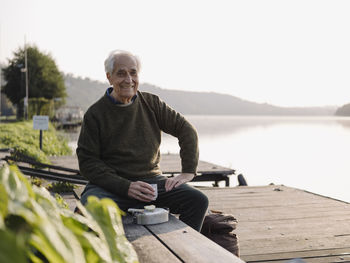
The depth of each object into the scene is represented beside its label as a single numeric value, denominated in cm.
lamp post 2715
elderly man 252
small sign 1059
